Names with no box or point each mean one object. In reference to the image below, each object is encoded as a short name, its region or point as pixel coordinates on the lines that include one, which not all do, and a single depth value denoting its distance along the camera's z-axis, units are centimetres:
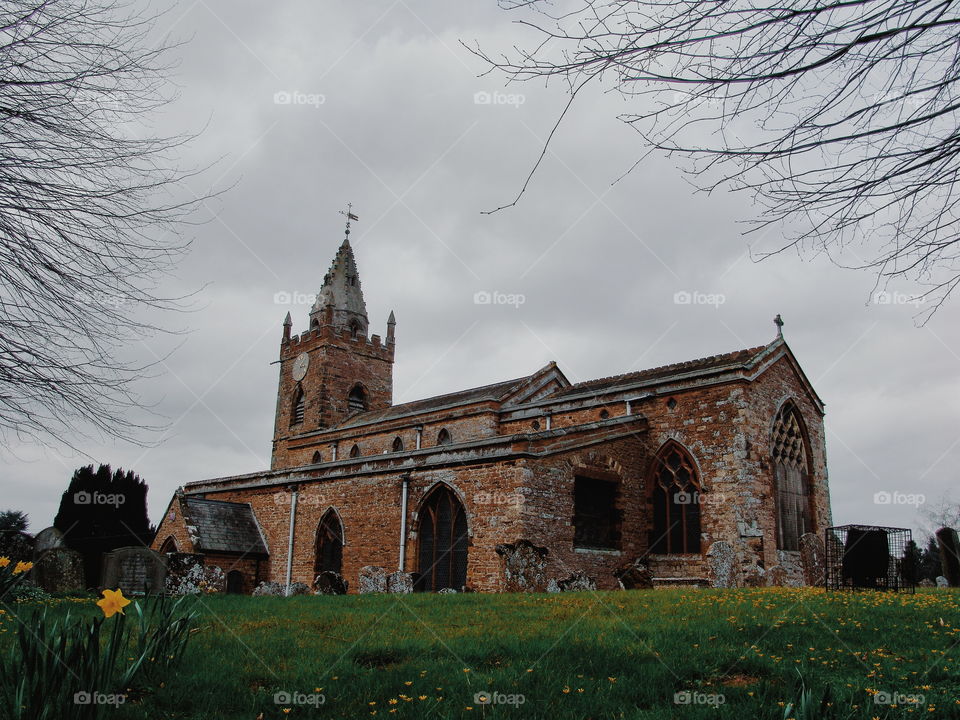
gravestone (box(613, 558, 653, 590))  1752
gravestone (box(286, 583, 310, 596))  1695
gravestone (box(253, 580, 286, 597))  1756
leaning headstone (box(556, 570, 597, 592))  1538
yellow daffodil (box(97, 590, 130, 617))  409
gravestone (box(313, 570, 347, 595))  1752
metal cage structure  1370
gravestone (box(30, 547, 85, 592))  1505
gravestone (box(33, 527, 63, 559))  1563
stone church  1756
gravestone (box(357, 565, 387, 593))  1767
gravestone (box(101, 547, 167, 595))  1439
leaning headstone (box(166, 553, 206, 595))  1655
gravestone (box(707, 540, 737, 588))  1658
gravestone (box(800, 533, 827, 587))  1730
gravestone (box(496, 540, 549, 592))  1544
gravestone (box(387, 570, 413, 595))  1672
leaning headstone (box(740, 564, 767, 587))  1691
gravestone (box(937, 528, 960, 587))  1620
